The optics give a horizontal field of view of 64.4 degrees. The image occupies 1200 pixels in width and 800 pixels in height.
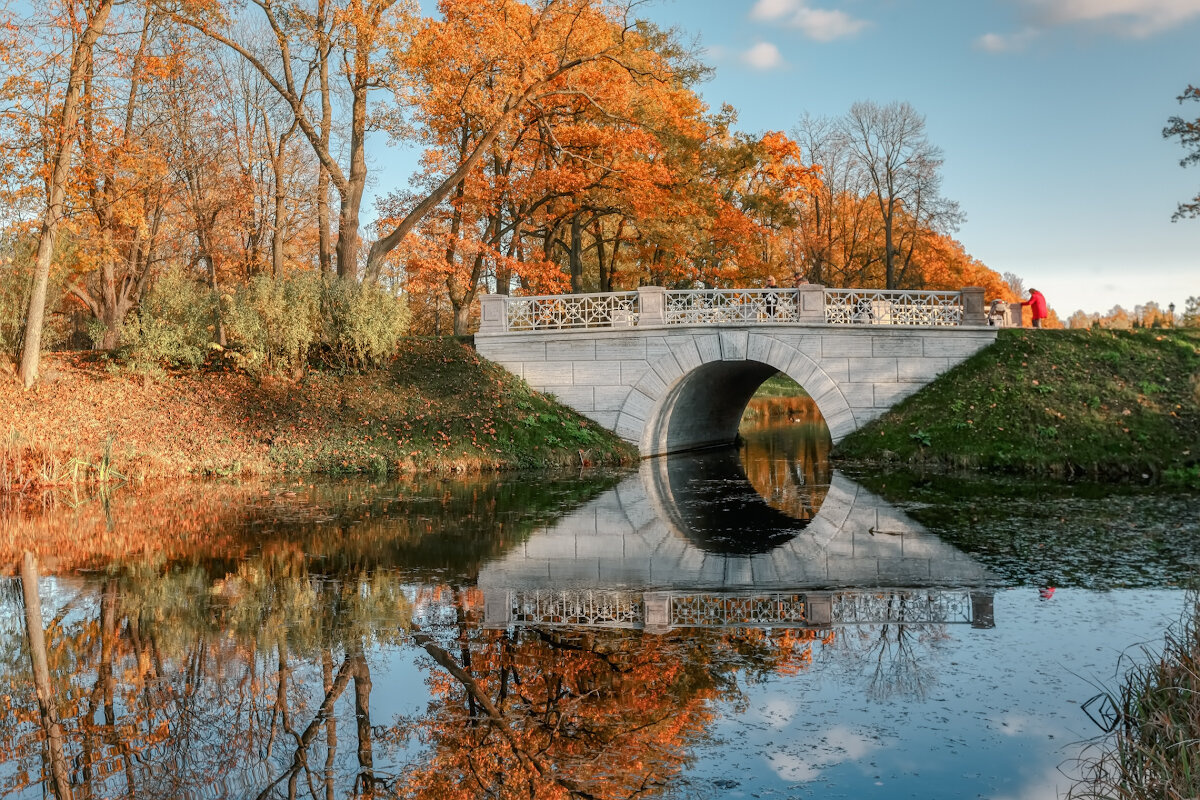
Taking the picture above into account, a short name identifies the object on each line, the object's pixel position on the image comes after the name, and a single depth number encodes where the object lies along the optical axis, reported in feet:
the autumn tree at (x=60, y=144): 67.15
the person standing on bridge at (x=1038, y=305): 83.46
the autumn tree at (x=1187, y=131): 79.92
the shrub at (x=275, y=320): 73.72
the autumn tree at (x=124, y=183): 72.38
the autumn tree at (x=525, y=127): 82.17
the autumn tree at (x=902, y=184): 131.23
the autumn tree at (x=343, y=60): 77.41
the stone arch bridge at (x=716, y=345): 71.87
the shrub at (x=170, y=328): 76.69
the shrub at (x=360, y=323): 76.84
